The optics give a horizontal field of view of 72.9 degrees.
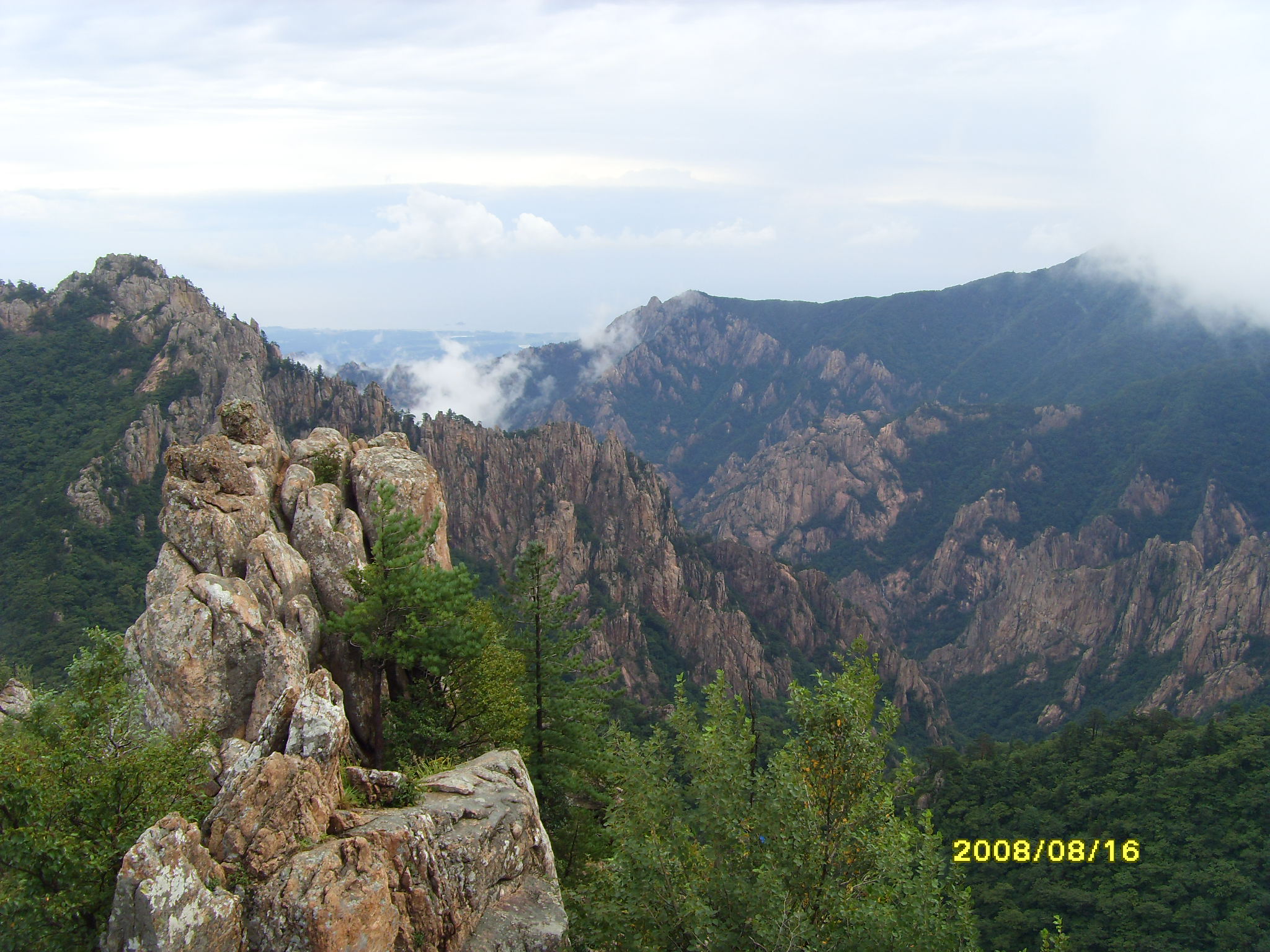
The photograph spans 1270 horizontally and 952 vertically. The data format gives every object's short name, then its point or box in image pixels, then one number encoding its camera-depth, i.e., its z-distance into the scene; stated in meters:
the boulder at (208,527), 24.14
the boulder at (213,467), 26.22
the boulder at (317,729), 17.78
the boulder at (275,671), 20.69
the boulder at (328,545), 25.48
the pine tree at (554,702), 30.64
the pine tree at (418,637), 24.09
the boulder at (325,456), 29.62
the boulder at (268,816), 15.29
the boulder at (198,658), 20.70
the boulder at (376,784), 18.72
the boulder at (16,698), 30.72
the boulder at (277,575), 23.52
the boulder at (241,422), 29.78
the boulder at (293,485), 27.27
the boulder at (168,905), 13.79
